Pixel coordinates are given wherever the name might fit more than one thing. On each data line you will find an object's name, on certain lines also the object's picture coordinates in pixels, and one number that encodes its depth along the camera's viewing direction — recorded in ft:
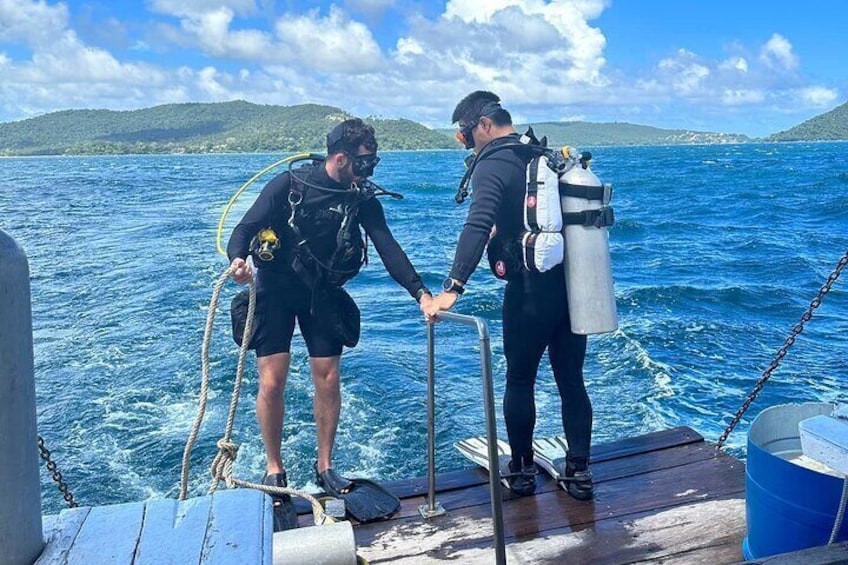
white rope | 11.69
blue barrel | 9.34
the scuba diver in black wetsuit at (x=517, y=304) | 12.17
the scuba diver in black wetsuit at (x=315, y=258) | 13.53
